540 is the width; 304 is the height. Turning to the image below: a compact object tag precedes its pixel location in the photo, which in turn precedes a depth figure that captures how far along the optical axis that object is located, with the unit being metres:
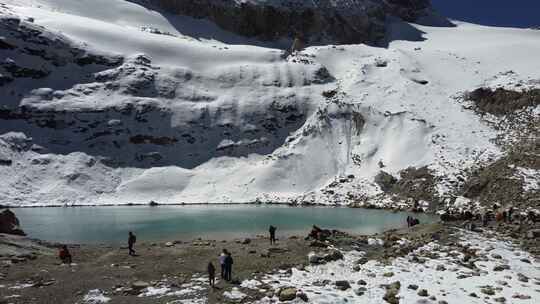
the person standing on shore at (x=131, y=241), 25.61
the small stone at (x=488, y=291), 17.52
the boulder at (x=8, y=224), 30.58
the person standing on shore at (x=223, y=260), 19.71
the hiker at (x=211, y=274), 18.81
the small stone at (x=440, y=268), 20.61
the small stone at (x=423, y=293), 17.48
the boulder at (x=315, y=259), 21.85
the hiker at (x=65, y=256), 24.03
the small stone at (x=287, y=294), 16.88
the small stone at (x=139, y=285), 18.72
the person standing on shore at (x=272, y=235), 26.70
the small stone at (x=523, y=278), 19.06
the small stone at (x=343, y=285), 18.28
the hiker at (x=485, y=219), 32.66
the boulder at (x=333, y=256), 22.20
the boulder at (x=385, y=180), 54.00
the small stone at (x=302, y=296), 16.83
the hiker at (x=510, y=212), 33.81
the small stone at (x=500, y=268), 20.47
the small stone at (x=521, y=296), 17.12
